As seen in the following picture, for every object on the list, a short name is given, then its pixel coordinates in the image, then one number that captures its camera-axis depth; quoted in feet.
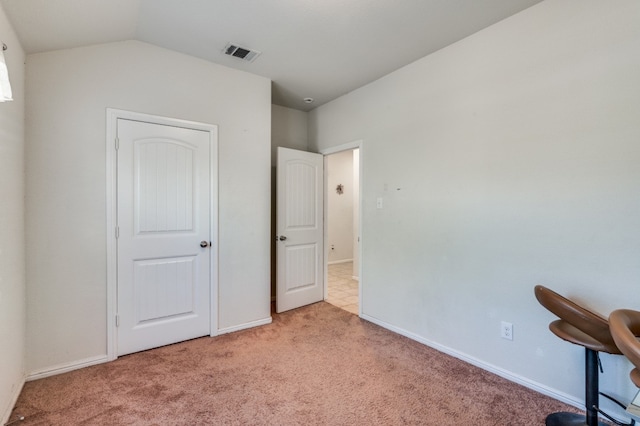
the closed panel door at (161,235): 8.30
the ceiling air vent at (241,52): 8.62
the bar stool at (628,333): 3.46
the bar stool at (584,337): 5.02
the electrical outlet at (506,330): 7.25
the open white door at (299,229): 11.95
